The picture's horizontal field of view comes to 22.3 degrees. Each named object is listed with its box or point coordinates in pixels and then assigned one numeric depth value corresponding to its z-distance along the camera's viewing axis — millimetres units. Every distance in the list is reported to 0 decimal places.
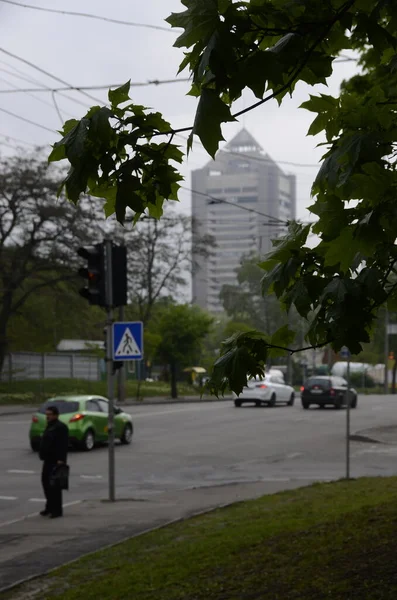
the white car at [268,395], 44875
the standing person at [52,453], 12977
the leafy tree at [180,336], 57750
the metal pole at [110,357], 14336
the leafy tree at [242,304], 98750
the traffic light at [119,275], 14352
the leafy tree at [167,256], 63281
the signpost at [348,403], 15643
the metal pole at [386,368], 81662
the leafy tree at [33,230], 46719
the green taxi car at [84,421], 23188
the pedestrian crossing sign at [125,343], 14748
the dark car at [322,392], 44125
